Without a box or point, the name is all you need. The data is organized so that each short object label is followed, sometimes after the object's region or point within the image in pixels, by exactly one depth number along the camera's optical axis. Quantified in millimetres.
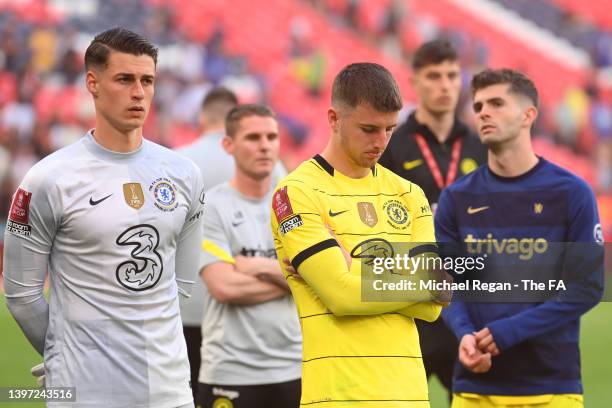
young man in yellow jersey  7457
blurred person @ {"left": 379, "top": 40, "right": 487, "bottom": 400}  12664
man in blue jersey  9773
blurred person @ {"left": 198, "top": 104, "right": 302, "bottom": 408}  11422
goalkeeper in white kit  8039
